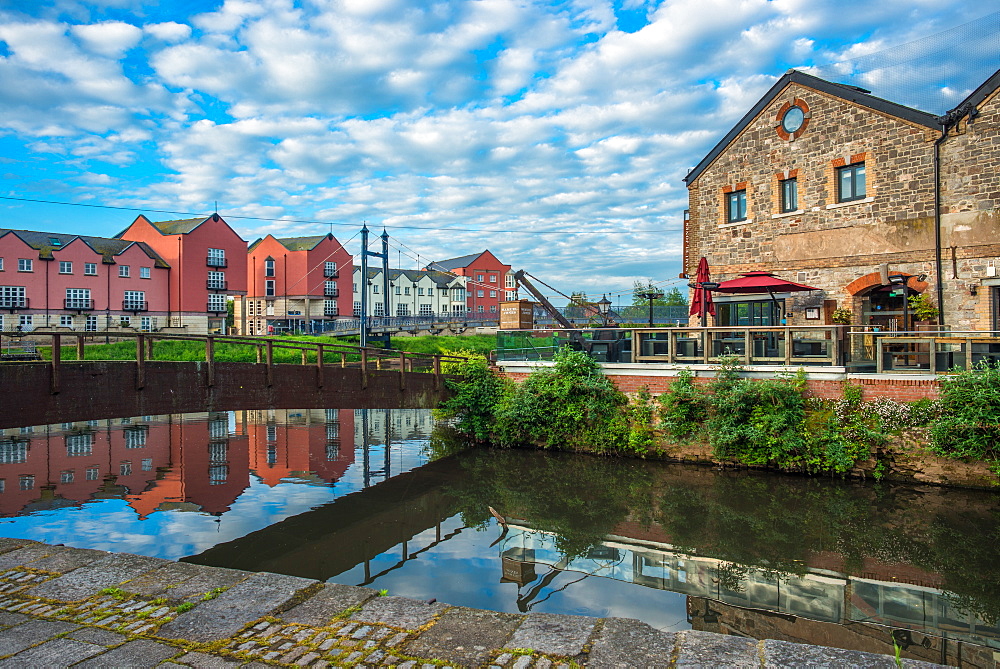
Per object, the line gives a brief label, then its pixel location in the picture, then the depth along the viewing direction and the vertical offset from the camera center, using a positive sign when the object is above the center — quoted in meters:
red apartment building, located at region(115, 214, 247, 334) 48.59 +6.34
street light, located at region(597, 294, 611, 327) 30.58 +1.66
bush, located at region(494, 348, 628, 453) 16.00 -1.93
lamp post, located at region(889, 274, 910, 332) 16.27 +1.38
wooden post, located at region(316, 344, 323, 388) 13.74 -0.68
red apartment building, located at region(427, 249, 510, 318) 87.56 +8.80
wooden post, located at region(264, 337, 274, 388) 12.42 -0.36
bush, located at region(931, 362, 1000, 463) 11.63 -1.61
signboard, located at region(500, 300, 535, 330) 19.20 +0.71
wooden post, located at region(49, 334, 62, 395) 9.28 -0.34
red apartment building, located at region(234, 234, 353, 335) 60.75 +6.07
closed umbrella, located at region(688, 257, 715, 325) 16.75 +1.02
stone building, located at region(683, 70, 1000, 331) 16.00 +3.80
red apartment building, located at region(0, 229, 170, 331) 39.75 +4.20
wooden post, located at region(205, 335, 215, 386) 11.39 -0.37
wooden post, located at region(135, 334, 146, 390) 10.31 -0.46
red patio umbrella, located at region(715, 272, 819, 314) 15.33 +1.26
